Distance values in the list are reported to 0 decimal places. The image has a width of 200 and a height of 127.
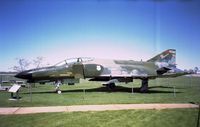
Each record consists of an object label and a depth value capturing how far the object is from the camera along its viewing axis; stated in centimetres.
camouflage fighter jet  1950
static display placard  1476
